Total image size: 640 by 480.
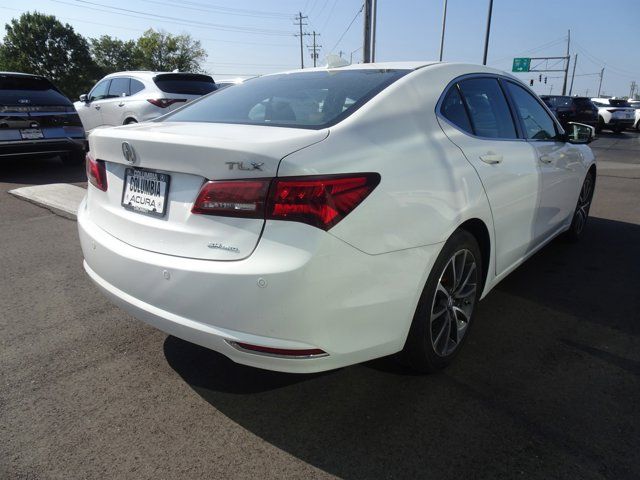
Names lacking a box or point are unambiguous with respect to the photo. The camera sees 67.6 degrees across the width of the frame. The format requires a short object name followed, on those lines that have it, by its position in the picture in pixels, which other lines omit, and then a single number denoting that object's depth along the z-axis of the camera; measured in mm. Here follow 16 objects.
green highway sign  47906
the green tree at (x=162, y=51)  70625
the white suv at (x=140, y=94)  9391
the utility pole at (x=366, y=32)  17261
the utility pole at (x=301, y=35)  71125
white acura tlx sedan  1803
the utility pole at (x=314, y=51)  70775
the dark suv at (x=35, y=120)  7707
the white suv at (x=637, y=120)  24969
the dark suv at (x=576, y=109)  22938
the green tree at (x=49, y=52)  57594
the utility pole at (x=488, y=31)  25828
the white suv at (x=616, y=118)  24047
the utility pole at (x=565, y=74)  53438
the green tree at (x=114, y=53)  72250
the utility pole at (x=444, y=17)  30609
